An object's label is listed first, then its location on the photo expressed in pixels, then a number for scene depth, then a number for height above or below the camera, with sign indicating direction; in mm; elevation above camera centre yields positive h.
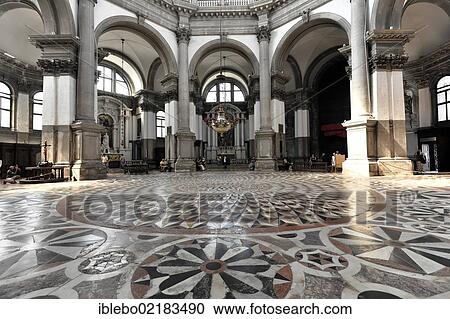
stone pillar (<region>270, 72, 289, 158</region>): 13852 +3269
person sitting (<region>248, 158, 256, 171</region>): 15208 -58
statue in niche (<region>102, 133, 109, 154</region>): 18909 +2030
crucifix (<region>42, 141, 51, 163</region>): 8539 +772
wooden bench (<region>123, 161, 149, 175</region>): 13242 -114
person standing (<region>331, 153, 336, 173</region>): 12375 -115
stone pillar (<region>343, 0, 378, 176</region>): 8656 +2028
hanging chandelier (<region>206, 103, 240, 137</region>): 12555 +2452
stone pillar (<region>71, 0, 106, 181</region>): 8758 +2219
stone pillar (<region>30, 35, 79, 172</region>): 8633 +2814
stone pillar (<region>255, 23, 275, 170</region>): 13609 +3188
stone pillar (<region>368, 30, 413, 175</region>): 8539 +2399
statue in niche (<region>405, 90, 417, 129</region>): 14971 +3567
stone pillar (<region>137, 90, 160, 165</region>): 19297 +3848
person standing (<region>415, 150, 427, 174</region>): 11172 +70
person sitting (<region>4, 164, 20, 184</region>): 8298 -209
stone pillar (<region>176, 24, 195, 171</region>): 13805 +3309
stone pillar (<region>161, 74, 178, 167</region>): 14039 +3076
